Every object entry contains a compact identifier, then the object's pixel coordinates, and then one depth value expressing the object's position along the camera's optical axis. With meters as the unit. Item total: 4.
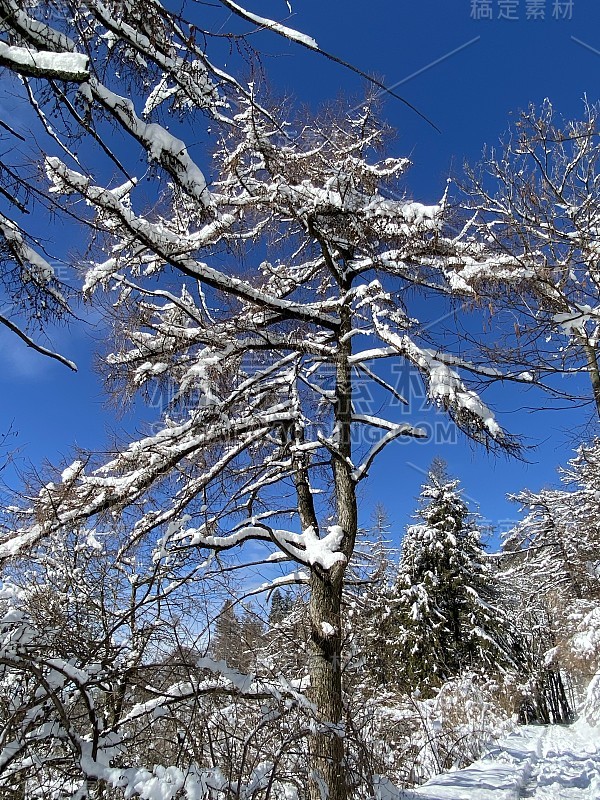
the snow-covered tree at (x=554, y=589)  14.46
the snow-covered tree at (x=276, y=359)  4.53
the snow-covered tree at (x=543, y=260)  4.30
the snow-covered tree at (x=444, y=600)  17.41
